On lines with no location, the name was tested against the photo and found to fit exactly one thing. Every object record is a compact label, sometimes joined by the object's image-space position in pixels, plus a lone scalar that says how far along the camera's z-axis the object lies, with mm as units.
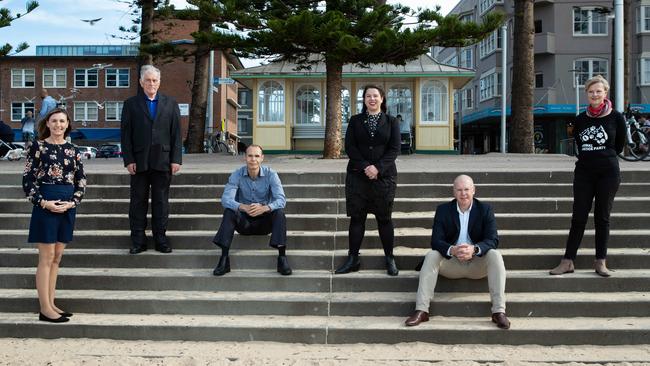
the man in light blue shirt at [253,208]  5930
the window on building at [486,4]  40869
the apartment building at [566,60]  34750
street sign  20422
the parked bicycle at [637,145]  12445
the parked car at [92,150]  42544
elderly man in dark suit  6324
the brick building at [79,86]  56281
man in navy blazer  5137
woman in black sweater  5785
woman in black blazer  5859
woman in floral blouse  5152
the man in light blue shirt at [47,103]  13297
